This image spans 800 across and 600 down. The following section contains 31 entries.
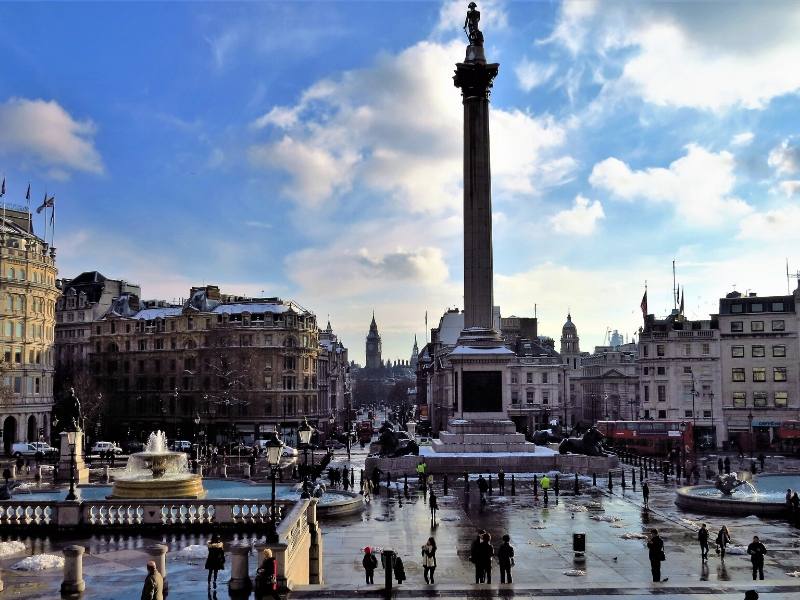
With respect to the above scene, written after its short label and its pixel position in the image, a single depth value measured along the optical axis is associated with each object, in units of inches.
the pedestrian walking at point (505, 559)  804.0
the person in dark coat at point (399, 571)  778.8
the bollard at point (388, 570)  716.7
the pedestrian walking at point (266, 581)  640.4
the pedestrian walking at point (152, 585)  619.8
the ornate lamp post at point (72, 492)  1055.8
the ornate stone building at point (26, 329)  2854.3
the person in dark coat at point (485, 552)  790.5
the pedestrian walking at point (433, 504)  1249.3
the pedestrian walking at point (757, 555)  835.4
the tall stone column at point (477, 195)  2191.2
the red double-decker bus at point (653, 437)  2645.2
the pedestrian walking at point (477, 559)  789.3
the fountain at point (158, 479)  1203.0
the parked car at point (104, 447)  2606.5
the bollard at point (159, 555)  713.0
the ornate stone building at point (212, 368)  3476.9
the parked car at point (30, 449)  2520.3
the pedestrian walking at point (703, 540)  935.0
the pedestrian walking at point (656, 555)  828.6
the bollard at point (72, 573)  713.0
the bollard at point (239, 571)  697.6
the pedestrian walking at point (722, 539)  965.8
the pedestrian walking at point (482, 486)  1497.3
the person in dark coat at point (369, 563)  789.2
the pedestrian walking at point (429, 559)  823.7
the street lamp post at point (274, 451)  864.3
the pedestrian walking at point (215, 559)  727.7
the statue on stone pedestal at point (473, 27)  2335.1
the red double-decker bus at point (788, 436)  2999.5
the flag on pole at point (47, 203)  2891.2
